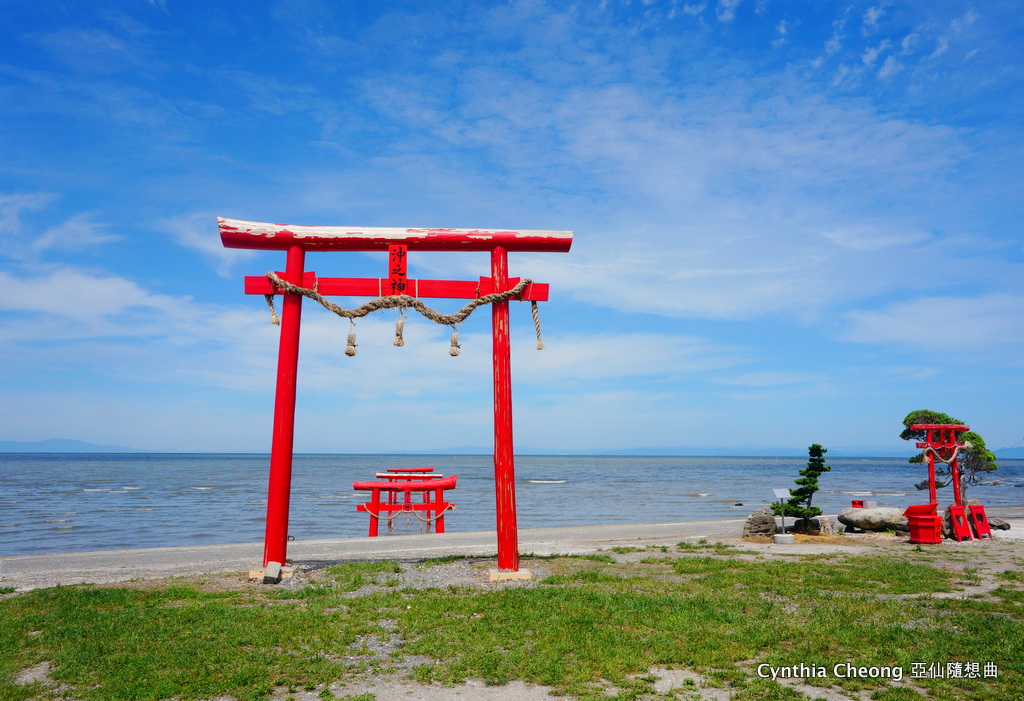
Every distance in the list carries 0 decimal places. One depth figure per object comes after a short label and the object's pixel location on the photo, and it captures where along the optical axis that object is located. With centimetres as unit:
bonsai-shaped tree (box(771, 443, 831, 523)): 1522
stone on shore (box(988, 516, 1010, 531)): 1606
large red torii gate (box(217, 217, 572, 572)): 890
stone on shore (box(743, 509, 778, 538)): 1451
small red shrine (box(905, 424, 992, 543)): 1331
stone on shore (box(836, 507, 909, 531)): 1521
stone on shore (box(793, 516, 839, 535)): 1509
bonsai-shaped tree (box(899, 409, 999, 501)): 1651
